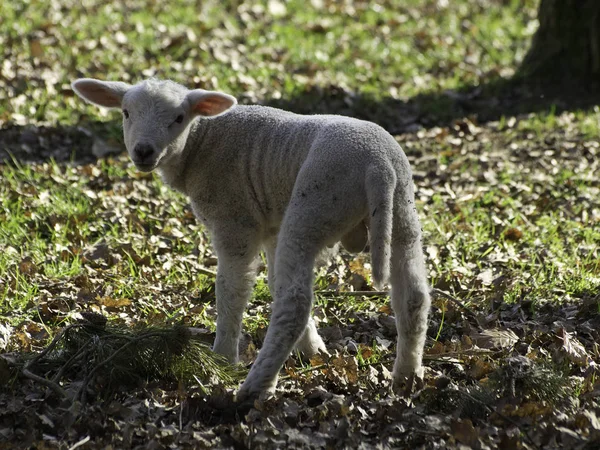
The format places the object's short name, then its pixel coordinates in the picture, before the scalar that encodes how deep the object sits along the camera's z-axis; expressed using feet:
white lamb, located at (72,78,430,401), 28.89
